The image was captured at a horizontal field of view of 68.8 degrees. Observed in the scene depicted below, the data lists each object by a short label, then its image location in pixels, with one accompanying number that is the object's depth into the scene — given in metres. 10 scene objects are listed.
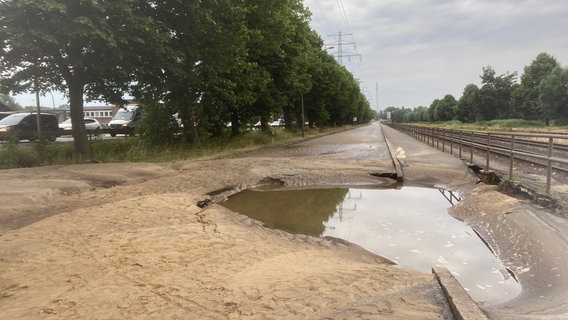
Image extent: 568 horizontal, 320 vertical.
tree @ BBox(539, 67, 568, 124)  55.12
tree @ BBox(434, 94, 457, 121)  130.73
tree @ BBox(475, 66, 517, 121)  86.56
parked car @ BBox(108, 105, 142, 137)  30.69
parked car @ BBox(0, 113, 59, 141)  23.52
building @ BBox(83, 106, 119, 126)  85.91
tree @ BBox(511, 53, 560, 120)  69.20
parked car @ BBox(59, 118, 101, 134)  32.41
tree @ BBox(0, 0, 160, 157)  12.23
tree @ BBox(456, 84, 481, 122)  94.95
